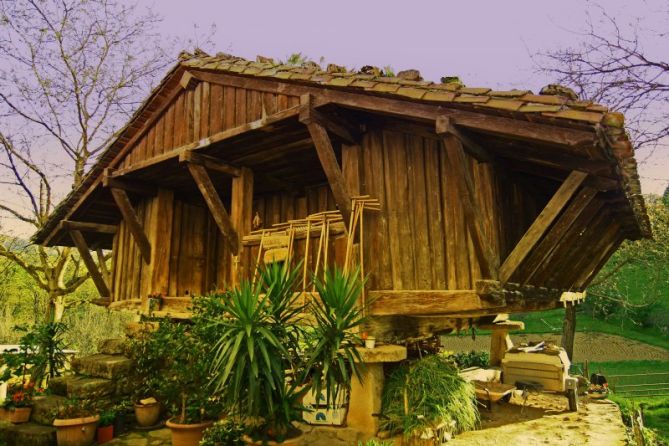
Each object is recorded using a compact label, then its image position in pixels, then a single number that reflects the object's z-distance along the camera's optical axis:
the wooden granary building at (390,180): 4.64
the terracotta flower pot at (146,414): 6.76
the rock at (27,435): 6.04
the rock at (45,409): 6.50
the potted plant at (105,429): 6.23
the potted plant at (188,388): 5.46
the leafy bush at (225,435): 5.07
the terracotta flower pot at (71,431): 5.93
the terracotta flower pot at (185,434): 5.46
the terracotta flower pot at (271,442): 4.25
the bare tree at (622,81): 8.26
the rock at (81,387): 6.75
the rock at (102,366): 7.13
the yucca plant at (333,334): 4.33
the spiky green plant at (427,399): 5.22
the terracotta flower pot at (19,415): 6.58
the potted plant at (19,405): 6.59
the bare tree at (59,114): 13.79
